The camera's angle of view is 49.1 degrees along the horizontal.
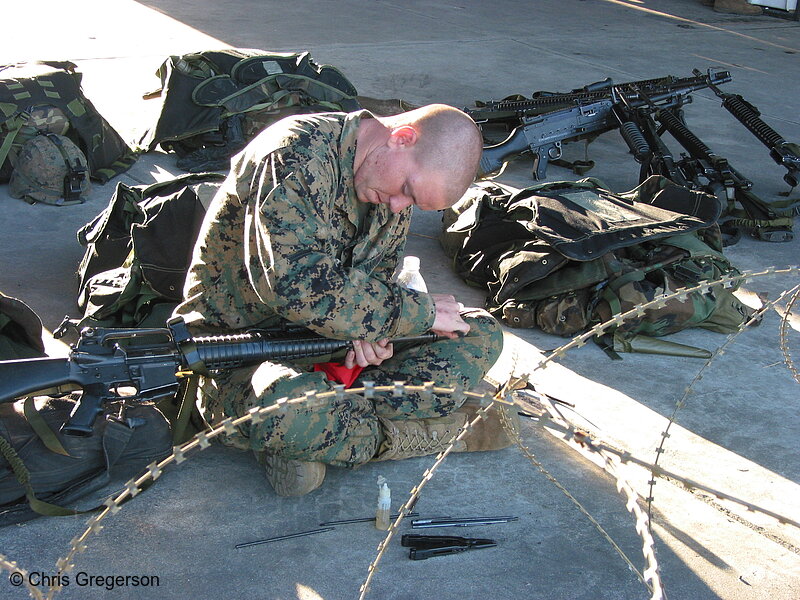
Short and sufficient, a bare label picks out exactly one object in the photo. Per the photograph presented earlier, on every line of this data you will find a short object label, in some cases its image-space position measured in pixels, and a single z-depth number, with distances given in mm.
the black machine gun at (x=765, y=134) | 5852
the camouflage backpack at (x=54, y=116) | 5016
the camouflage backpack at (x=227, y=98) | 5883
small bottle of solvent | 2666
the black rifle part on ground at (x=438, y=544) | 2611
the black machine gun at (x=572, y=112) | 6051
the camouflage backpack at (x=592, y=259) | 4105
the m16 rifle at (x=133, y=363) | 2471
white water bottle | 3506
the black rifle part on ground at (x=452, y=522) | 2738
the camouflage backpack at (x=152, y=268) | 3547
